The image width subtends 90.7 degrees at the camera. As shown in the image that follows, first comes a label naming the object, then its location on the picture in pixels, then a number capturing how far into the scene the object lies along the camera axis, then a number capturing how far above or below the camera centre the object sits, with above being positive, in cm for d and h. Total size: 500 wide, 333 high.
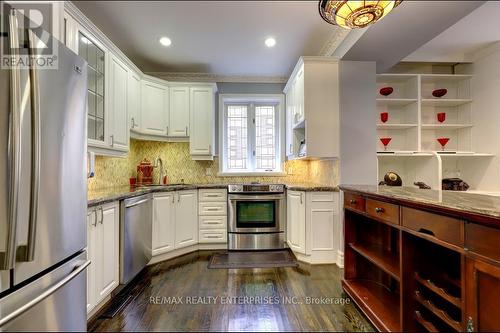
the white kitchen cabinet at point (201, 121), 338 +69
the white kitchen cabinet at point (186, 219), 296 -59
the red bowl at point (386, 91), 312 +102
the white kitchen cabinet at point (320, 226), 269 -60
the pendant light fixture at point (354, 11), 157 +106
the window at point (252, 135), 392 +58
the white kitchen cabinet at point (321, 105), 268 +72
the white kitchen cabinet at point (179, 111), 335 +82
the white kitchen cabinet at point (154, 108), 311 +82
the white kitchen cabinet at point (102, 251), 164 -58
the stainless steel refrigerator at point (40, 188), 89 -7
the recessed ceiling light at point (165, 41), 254 +137
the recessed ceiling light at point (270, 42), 257 +137
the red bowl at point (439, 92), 314 +100
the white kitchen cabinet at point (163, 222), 270 -58
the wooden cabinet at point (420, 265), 92 -52
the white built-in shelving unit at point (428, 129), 308 +55
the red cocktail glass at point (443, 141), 314 +38
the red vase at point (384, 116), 313 +69
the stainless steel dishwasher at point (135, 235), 206 -58
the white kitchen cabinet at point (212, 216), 319 -58
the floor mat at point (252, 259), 266 -101
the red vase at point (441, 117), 316 +69
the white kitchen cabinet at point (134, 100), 280 +83
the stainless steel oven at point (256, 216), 315 -58
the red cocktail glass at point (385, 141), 307 +38
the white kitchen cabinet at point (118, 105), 239 +68
